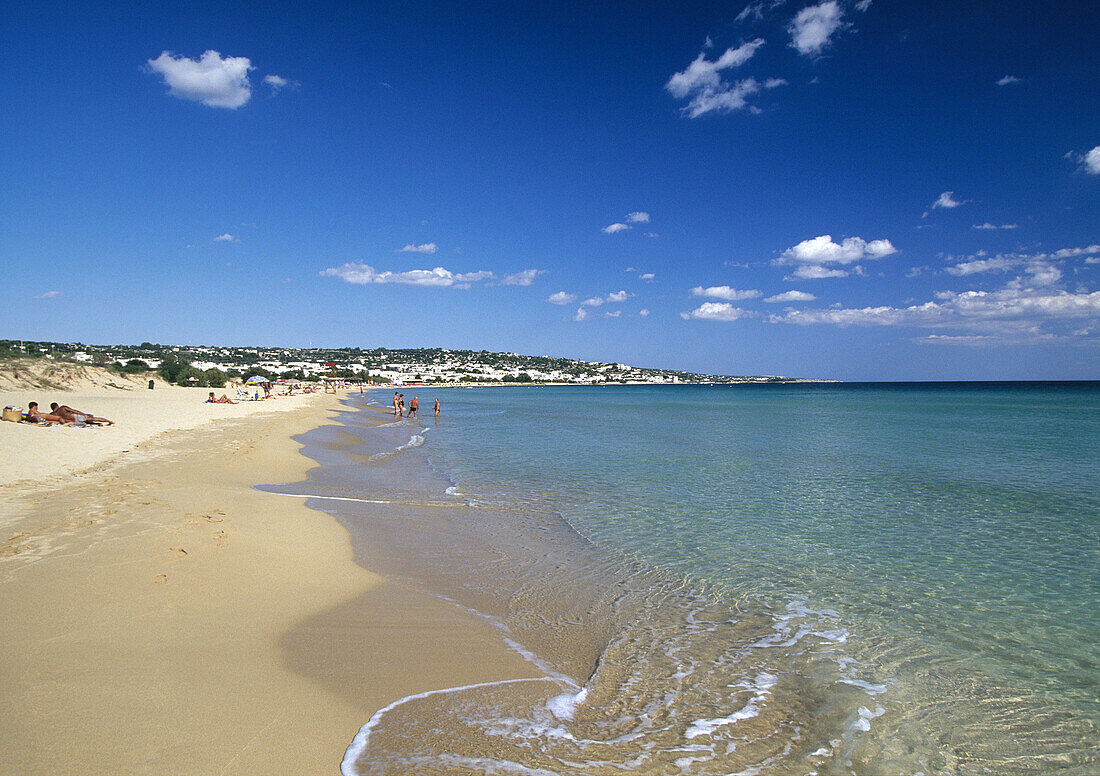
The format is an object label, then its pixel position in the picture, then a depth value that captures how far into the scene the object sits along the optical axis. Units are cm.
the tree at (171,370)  6028
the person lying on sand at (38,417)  1889
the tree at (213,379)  6138
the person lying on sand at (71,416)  1942
